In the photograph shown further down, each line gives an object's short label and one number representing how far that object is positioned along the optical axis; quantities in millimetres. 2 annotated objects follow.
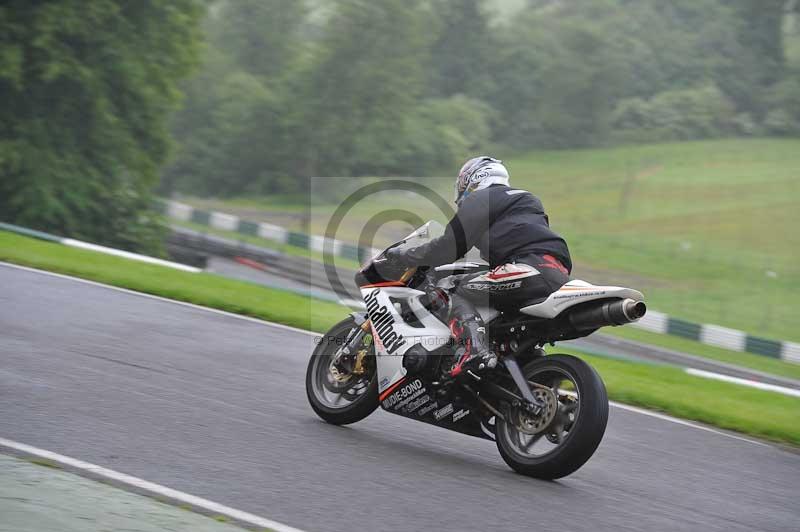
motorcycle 11883
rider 12734
